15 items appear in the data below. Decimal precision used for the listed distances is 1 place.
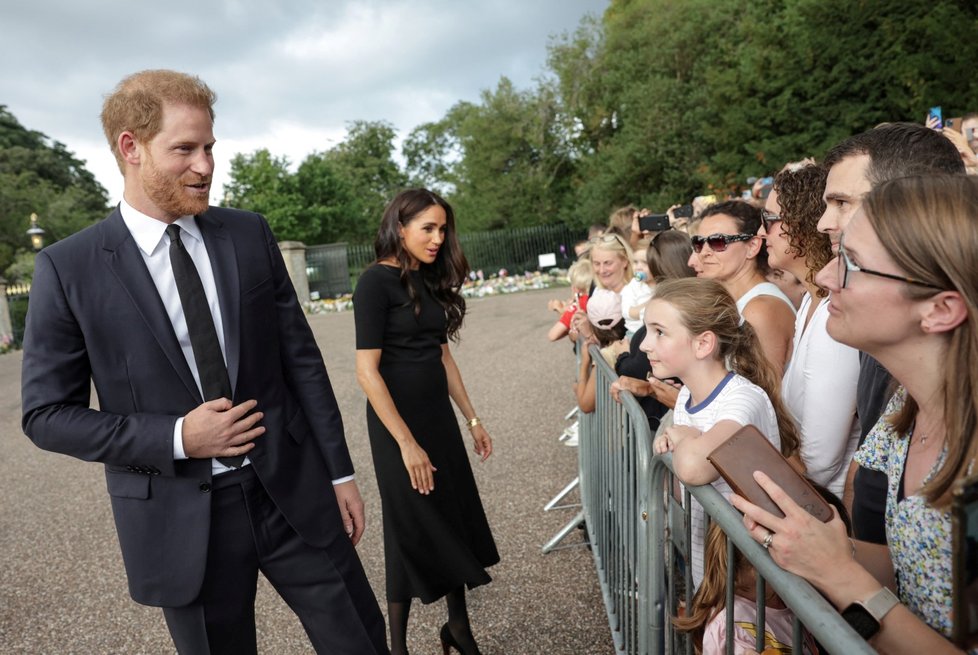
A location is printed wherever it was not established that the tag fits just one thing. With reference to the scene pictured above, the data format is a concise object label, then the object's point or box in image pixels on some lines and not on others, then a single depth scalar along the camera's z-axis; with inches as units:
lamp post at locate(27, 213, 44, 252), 867.9
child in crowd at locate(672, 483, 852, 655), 68.3
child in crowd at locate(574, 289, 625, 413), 174.2
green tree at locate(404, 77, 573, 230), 1384.1
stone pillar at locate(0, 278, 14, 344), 824.3
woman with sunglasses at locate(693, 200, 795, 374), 119.2
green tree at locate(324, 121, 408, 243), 2052.2
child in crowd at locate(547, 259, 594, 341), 219.6
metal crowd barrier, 47.4
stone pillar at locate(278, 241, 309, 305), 984.3
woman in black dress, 122.8
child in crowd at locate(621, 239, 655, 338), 176.7
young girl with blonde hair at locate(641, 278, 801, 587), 87.3
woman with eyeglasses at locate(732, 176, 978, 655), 48.2
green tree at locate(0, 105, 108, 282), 1316.4
